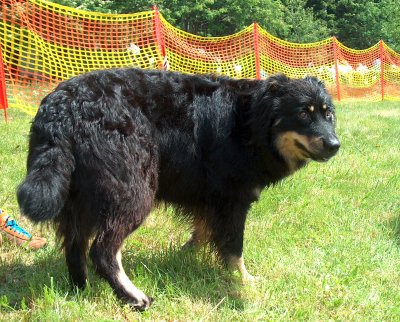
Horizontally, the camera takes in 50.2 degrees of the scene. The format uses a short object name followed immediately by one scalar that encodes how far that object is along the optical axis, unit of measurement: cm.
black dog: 230
